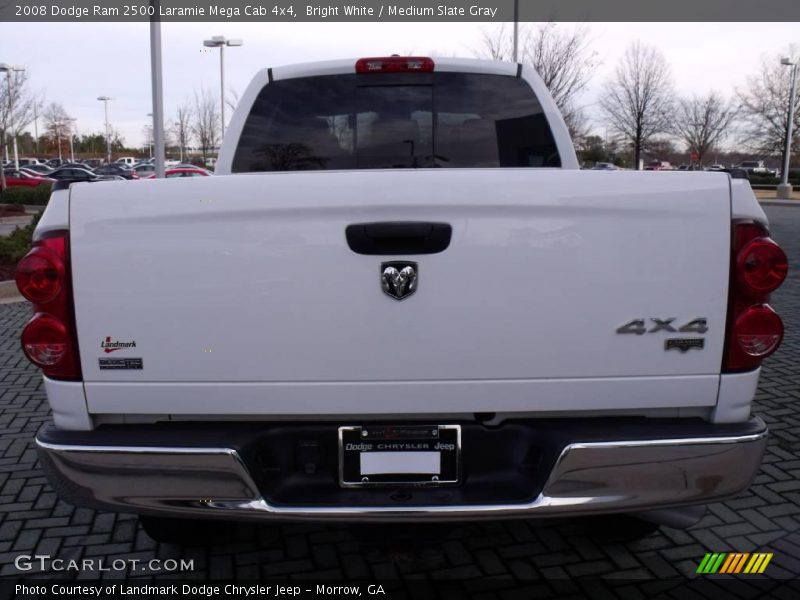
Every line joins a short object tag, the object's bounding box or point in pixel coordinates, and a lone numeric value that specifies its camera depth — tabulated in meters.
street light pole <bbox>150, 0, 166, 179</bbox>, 13.51
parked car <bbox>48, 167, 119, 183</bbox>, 38.10
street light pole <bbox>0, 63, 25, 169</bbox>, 29.12
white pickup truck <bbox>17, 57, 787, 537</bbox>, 2.15
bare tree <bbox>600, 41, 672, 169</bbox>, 36.91
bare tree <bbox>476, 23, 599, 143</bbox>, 22.75
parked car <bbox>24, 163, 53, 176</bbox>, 49.03
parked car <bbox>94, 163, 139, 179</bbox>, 35.96
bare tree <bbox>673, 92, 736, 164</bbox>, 47.69
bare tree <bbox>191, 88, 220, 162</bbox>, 47.41
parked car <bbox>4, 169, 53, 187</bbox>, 37.22
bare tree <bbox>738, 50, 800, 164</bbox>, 41.38
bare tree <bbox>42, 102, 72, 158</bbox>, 81.56
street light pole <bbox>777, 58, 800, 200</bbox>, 34.66
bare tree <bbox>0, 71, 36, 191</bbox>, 28.81
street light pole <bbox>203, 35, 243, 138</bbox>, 26.12
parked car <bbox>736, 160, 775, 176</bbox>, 56.54
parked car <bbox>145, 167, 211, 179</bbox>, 22.72
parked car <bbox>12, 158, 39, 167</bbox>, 65.06
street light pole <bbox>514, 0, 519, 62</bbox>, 19.21
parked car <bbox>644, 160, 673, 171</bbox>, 51.42
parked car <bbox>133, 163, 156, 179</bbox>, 36.83
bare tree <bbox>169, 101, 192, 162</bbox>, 53.44
